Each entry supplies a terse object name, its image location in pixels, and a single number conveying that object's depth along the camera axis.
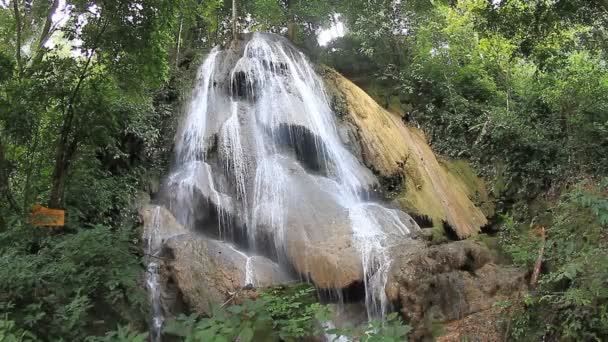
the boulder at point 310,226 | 7.91
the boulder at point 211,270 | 7.33
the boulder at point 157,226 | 8.88
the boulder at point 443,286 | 6.96
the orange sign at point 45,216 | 5.48
